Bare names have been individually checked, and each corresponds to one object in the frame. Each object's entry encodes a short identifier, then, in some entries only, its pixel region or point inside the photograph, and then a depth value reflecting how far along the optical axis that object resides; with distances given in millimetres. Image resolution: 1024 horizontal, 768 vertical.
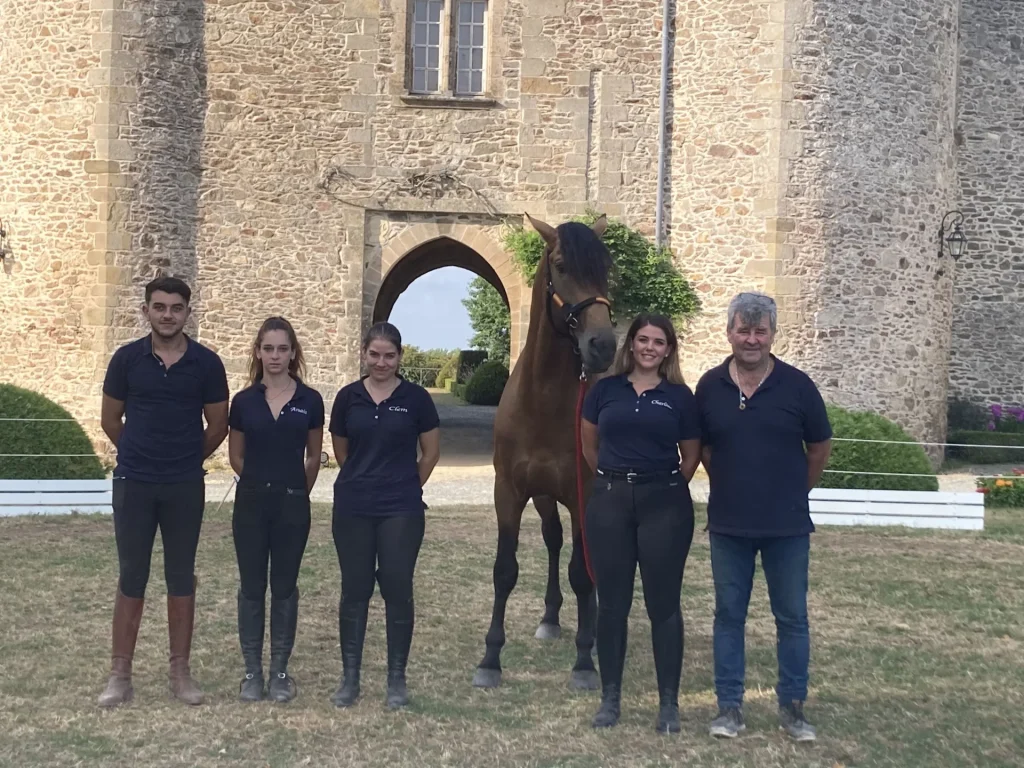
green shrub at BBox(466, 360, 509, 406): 31297
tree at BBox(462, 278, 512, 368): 42750
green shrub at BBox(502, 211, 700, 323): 15055
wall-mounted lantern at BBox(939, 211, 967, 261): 16067
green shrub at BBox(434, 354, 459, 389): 41706
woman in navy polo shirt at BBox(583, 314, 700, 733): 4770
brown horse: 5195
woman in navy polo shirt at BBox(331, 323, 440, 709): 5141
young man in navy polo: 5113
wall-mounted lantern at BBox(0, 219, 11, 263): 15039
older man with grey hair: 4781
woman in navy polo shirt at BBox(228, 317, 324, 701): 5215
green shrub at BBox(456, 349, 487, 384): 39281
